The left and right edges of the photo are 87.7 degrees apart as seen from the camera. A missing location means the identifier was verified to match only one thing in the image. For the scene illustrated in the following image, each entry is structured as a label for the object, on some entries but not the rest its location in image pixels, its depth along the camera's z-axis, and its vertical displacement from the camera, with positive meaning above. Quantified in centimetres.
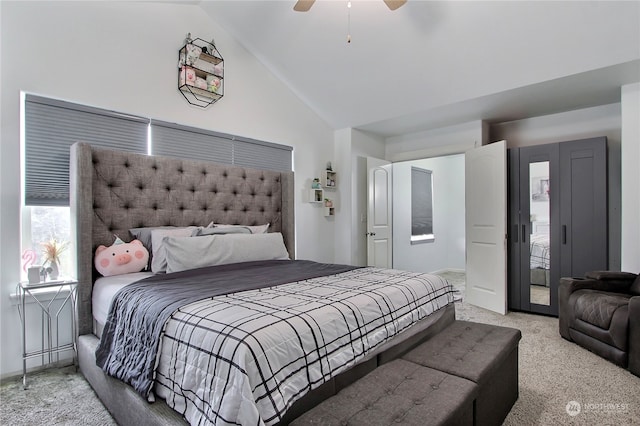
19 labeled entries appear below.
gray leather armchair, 226 -77
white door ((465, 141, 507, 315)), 370 -15
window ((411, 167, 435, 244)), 599 +12
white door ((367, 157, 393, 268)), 456 -2
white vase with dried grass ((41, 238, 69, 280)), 227 -31
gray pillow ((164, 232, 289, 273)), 240 -29
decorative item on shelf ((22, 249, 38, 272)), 230 -32
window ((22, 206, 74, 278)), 235 -12
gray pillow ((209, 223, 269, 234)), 310 -15
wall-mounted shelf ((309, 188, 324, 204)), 422 +22
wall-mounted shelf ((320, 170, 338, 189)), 444 +45
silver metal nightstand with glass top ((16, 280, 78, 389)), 220 -66
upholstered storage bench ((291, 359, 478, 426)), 114 -71
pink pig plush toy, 233 -33
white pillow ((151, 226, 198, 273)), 246 -23
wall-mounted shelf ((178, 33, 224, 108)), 305 +134
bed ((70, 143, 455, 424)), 121 -41
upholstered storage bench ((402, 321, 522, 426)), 149 -72
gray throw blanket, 140 -44
